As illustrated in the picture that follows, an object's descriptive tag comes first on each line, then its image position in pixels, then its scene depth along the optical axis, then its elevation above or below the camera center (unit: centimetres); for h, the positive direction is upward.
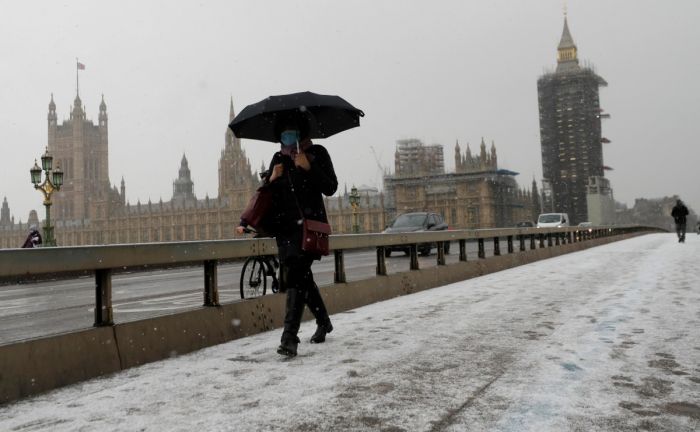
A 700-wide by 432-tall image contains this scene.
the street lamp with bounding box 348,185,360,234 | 5173 +396
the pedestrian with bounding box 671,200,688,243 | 2651 +50
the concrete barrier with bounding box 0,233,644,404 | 384 -75
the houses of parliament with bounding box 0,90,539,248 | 11838 +1055
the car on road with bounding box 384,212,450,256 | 2303 +62
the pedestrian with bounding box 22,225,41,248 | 1698 +51
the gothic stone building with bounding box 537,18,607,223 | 17950 +3068
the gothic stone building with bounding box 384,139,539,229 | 11388 +904
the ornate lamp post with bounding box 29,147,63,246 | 3003 +406
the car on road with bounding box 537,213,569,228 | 4100 +90
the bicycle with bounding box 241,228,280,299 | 699 -37
